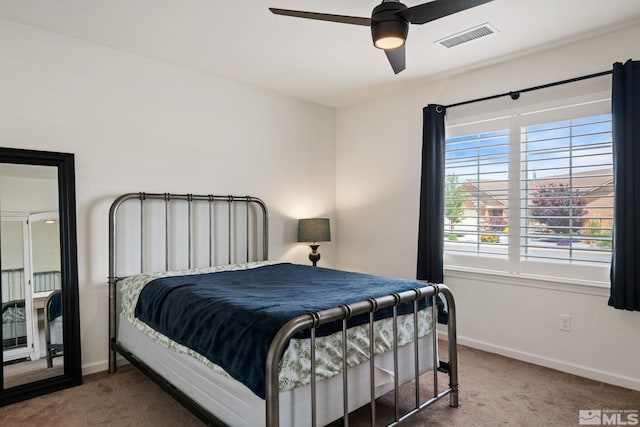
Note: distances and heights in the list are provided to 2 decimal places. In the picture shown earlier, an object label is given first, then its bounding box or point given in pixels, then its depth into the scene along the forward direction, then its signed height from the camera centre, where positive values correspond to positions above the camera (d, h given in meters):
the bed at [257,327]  1.69 -0.63
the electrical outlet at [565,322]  3.04 -0.91
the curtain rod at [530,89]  2.87 +0.92
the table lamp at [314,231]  4.23 -0.28
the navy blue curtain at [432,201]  3.66 +0.02
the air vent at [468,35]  2.78 +1.22
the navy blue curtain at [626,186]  2.62 +0.11
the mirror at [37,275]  2.60 -0.47
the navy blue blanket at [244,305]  1.71 -0.54
